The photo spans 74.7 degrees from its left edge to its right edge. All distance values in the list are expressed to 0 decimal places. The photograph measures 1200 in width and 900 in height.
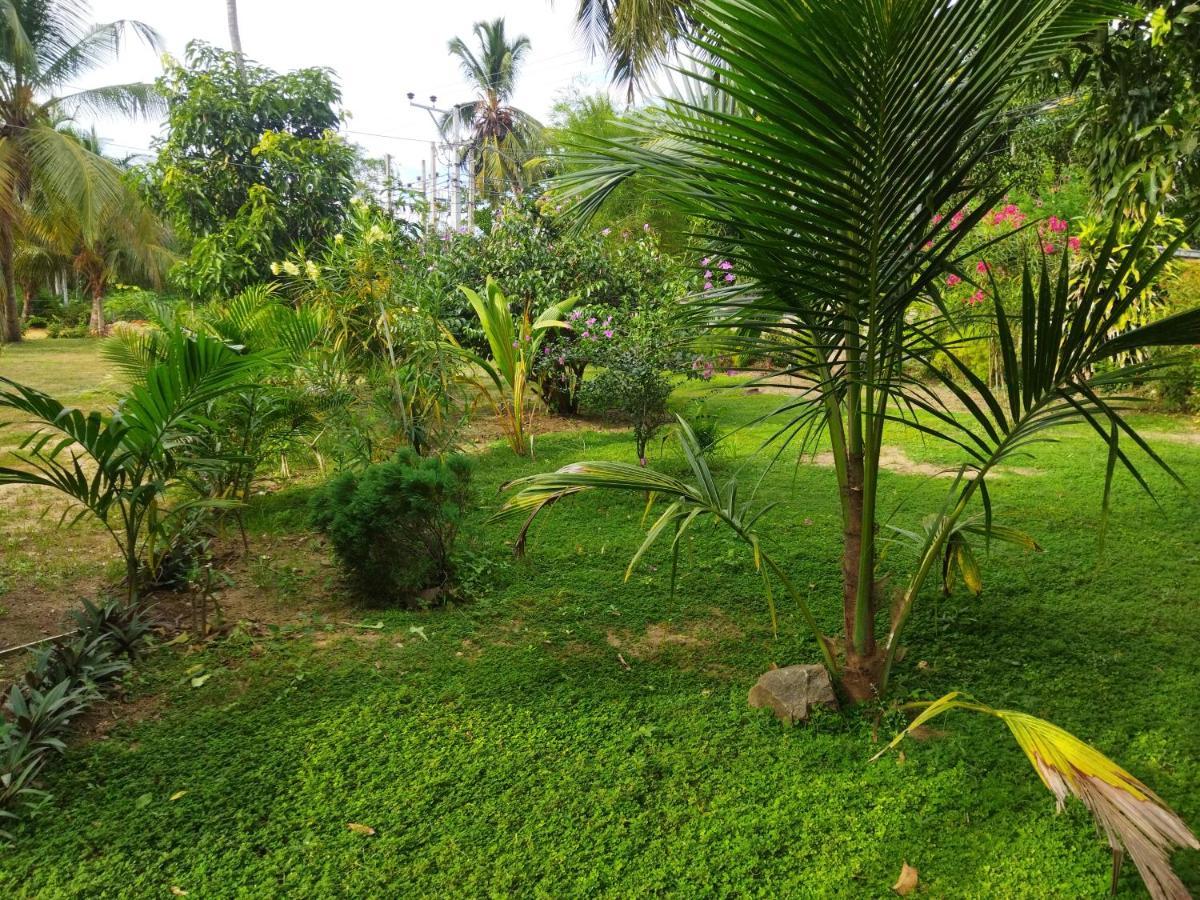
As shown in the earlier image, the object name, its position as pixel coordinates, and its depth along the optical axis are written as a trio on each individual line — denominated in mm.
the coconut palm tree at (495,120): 25984
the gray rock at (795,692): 2582
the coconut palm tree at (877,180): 1752
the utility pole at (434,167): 18694
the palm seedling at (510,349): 6523
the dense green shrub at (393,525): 3465
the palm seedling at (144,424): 2744
